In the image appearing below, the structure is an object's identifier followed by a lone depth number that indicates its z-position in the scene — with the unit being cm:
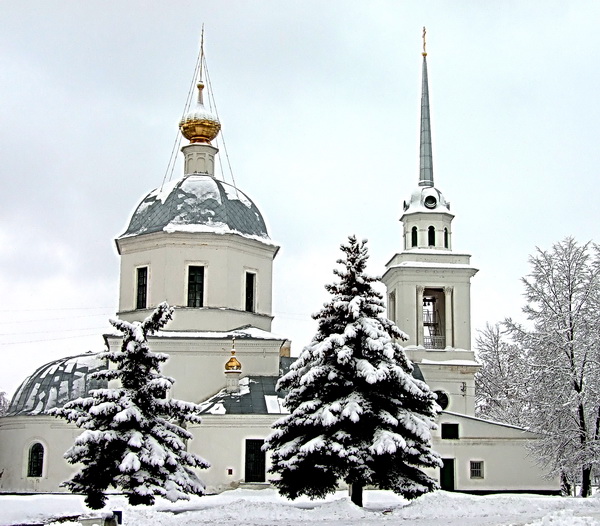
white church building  2884
